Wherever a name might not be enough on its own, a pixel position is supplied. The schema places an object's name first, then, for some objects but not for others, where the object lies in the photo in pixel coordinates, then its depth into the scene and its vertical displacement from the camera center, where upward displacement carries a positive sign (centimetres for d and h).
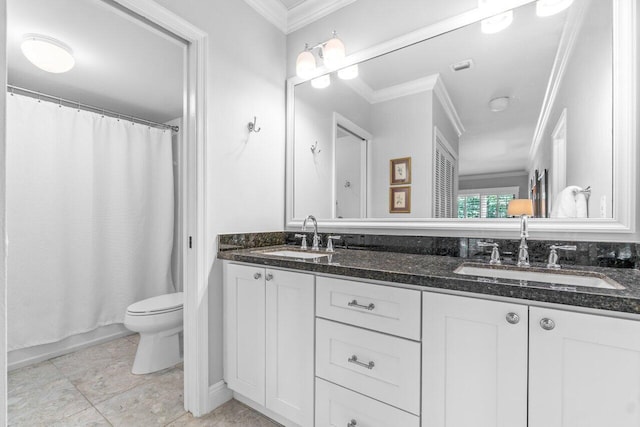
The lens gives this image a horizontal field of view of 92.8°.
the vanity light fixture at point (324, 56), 184 +97
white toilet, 205 -85
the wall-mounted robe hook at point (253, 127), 190 +53
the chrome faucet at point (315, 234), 193 -15
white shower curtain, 219 -6
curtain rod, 234 +89
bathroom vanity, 82 -45
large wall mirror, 124 +44
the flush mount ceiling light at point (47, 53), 192 +102
